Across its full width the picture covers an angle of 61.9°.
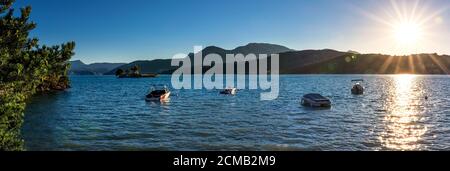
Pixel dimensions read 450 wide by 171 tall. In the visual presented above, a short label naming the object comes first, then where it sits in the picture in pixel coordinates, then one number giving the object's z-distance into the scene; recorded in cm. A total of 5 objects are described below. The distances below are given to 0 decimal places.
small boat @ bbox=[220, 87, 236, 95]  11892
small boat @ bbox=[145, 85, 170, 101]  9150
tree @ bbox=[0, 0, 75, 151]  1772
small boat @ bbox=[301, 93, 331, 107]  7606
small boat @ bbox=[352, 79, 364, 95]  12029
